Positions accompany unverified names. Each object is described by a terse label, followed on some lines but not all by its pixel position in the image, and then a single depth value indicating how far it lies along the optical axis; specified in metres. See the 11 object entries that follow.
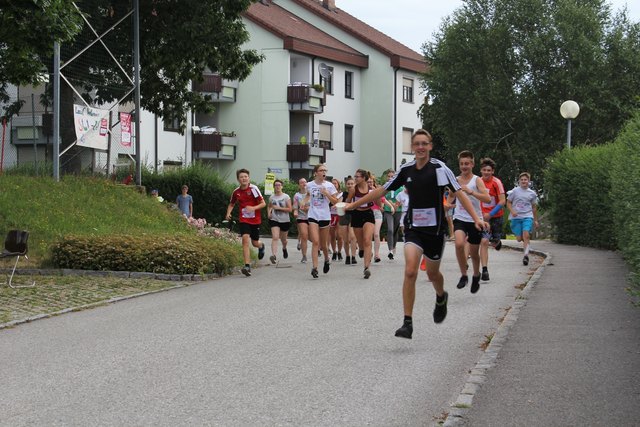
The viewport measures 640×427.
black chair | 15.36
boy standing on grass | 34.09
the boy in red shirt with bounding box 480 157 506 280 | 15.98
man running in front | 9.90
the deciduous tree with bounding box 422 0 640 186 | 50.22
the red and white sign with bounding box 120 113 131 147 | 25.67
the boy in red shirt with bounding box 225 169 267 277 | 18.69
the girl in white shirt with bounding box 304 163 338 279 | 18.22
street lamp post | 30.09
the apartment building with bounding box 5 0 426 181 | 54.44
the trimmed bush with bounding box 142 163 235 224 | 40.66
